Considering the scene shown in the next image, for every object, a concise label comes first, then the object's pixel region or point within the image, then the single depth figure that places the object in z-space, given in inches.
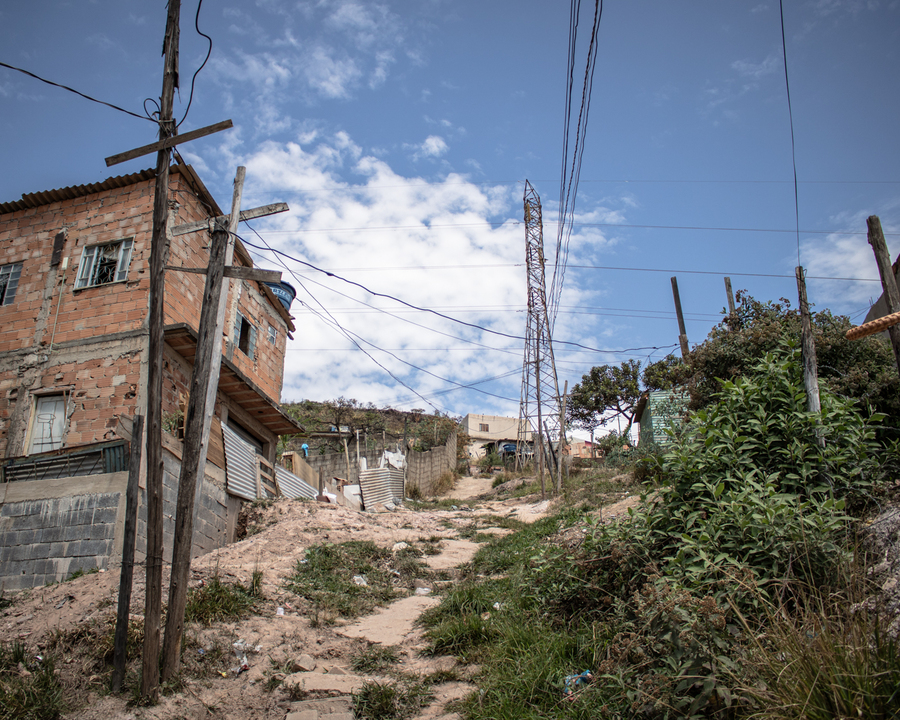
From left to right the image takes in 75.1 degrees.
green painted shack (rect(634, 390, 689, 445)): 763.4
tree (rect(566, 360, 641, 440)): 1256.2
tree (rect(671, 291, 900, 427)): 364.8
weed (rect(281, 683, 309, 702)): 199.8
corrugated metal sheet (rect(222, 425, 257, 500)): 482.2
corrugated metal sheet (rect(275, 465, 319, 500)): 589.9
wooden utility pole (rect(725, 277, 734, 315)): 768.2
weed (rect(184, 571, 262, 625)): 245.1
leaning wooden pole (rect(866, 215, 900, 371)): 237.0
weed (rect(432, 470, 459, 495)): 1026.5
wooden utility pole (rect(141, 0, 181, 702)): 194.5
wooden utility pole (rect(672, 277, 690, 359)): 807.6
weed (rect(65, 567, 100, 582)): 320.2
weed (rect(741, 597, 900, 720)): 114.4
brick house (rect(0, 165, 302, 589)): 345.7
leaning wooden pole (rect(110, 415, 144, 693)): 195.5
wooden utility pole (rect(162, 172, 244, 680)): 203.3
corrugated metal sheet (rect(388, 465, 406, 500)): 821.9
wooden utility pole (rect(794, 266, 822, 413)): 223.6
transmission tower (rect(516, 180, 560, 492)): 852.6
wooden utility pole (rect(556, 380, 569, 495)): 726.5
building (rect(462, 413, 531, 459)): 1835.6
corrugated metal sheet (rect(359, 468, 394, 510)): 765.9
